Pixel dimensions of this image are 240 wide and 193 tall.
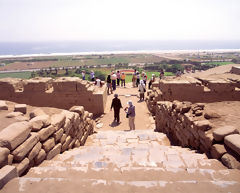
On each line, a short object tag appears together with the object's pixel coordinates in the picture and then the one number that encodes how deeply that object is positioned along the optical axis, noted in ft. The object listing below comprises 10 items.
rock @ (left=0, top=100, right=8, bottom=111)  22.81
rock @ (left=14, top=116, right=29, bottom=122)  17.90
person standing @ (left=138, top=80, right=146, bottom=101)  44.43
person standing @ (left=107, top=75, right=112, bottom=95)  51.17
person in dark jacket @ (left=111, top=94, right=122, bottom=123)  32.42
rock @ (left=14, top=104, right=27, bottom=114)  23.05
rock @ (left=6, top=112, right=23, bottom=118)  19.36
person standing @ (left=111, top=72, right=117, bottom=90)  54.54
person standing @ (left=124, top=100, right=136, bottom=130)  28.98
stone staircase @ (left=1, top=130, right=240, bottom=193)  9.45
